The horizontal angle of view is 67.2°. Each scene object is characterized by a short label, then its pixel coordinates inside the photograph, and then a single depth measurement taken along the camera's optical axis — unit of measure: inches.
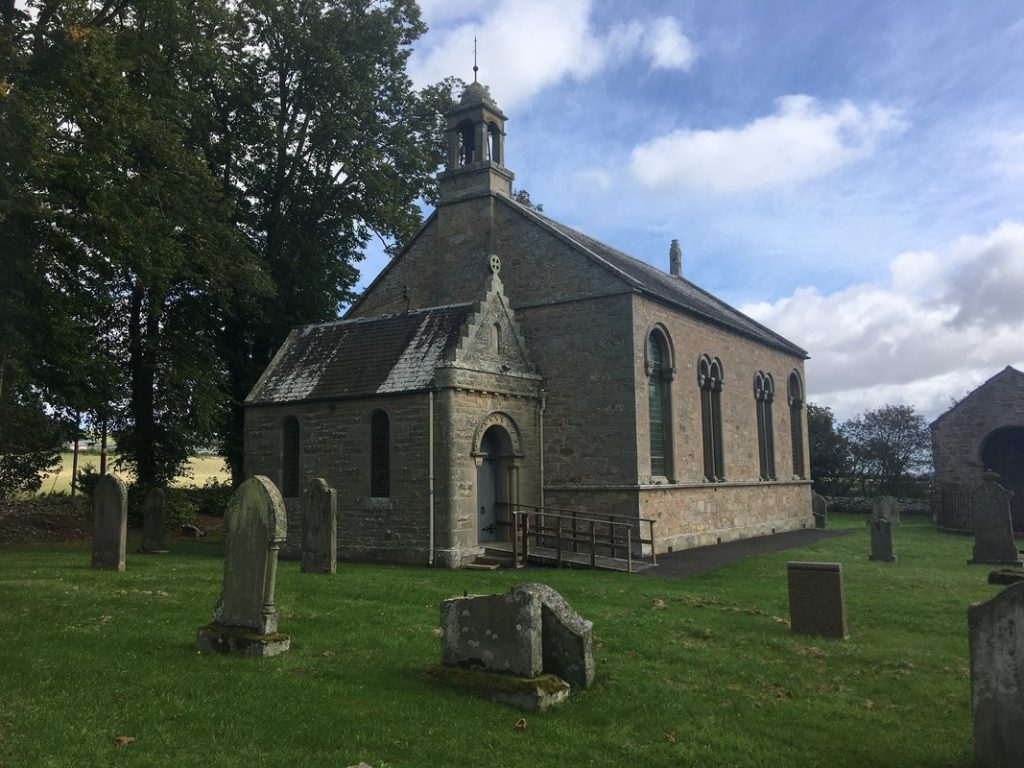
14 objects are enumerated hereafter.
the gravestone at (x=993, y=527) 711.7
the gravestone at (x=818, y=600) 418.3
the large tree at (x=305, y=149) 1119.6
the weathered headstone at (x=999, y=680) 222.1
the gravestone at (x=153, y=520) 763.4
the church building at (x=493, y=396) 734.5
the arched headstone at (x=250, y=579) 339.0
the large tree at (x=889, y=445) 1893.5
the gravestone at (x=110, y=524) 574.2
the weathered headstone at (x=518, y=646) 287.1
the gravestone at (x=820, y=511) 1282.0
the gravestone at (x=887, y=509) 1145.5
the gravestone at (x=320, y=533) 611.5
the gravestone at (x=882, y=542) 778.2
